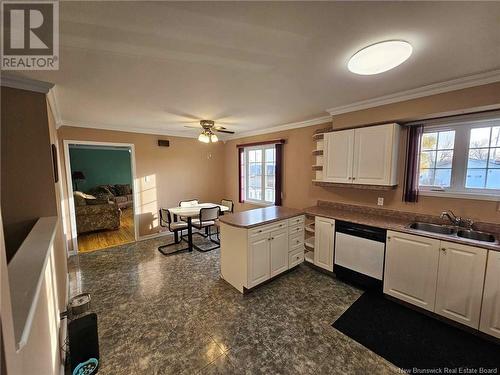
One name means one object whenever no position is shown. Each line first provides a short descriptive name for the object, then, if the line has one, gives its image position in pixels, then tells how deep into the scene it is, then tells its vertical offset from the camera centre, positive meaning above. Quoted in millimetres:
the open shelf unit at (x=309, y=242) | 3332 -1219
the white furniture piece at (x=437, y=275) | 1905 -1087
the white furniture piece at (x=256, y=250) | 2539 -1078
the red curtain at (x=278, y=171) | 4199 -59
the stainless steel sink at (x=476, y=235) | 2070 -693
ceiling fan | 3436 +641
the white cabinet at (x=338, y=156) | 2924 +176
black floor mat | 1712 -1585
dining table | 3834 -848
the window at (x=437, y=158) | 2471 +124
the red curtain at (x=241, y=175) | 5180 -175
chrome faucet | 2230 -564
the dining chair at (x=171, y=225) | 4009 -1128
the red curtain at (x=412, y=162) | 2594 +78
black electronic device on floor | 1595 -1350
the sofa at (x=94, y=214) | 4773 -1090
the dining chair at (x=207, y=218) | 3814 -952
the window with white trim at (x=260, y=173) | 4582 -123
